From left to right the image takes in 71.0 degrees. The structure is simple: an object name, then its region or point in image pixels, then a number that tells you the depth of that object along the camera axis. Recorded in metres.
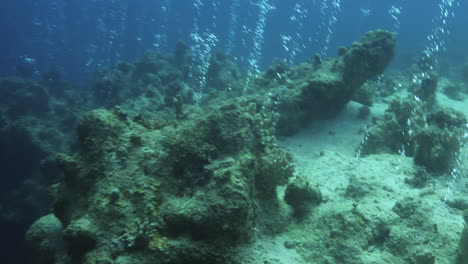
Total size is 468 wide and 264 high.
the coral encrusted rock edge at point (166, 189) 3.44
